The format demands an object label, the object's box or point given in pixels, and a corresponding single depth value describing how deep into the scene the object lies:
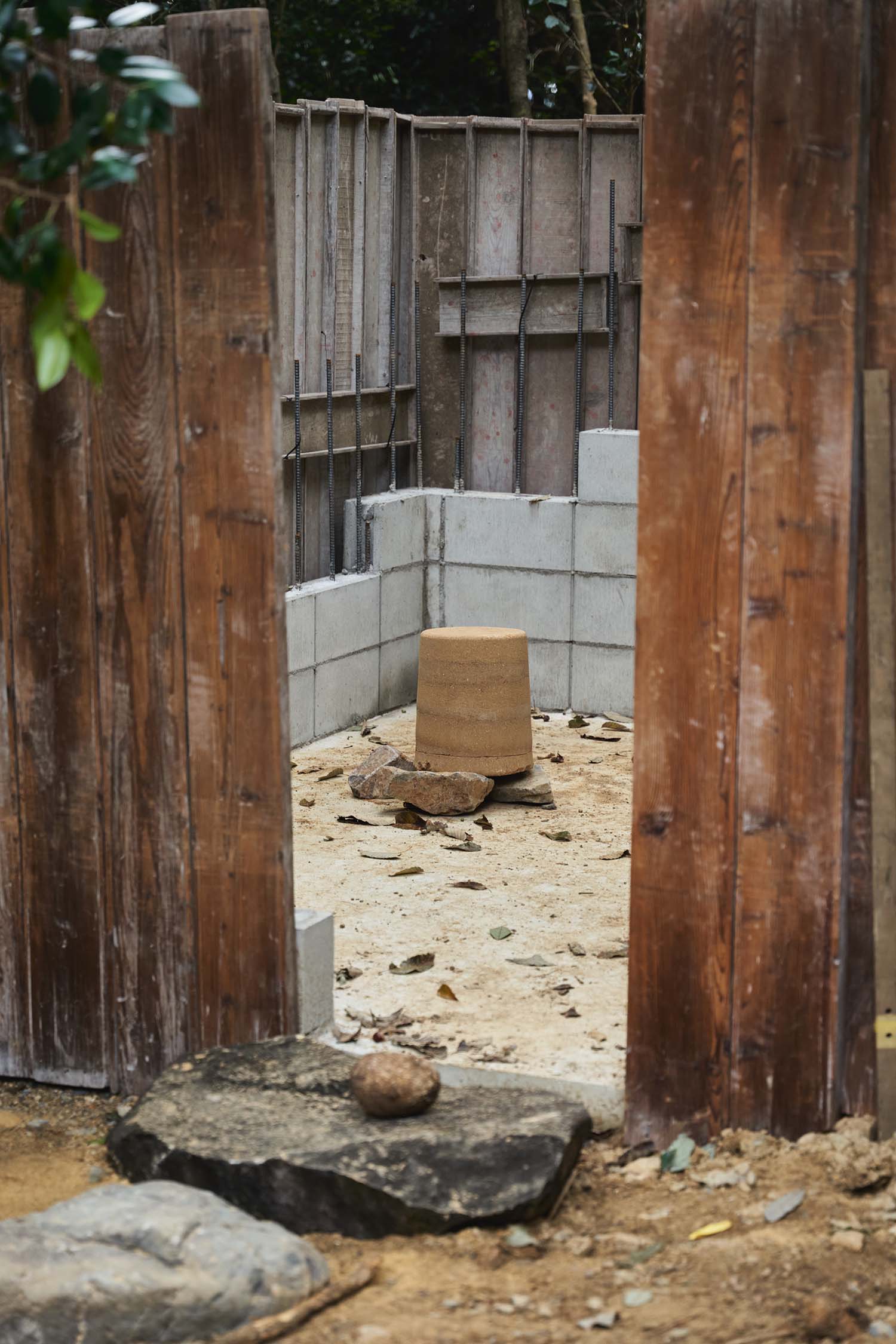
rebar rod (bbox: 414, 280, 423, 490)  9.86
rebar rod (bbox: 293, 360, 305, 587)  8.54
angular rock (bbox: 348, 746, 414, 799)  7.66
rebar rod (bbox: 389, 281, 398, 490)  9.54
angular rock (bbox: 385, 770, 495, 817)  7.46
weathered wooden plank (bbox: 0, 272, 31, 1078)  3.88
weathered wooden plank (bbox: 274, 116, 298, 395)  8.47
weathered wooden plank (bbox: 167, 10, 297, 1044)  3.55
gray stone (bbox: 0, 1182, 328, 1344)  2.86
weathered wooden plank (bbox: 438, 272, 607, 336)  9.59
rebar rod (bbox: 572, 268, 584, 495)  9.39
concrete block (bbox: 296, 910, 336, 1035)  3.93
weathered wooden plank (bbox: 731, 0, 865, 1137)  3.23
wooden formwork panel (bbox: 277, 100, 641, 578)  9.35
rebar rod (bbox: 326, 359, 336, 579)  8.76
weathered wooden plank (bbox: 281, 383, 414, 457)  8.84
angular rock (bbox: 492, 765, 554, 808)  7.71
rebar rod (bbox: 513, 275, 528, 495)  9.59
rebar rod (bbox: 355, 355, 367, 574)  9.07
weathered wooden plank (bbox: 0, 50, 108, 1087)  3.81
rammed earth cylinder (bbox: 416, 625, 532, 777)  7.83
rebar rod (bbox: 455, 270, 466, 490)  9.69
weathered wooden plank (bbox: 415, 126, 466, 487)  9.68
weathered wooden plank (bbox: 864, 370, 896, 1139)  3.33
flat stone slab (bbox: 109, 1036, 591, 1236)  3.29
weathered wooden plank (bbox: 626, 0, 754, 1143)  3.30
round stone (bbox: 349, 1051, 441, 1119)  3.52
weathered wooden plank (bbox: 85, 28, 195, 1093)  3.67
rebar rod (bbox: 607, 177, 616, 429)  9.35
